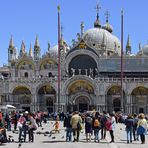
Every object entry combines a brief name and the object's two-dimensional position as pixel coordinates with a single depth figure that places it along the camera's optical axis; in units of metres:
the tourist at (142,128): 25.38
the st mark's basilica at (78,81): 78.00
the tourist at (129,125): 26.22
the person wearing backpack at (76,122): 25.16
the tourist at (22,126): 25.61
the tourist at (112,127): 25.91
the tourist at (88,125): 26.36
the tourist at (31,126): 25.26
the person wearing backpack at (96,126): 26.33
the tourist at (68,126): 25.47
